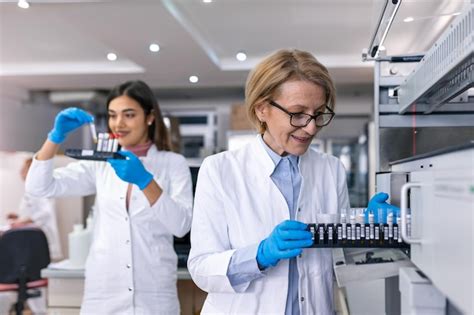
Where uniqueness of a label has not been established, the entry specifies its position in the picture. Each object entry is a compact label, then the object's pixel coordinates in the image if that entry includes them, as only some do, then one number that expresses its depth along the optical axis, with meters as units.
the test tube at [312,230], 0.96
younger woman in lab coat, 1.56
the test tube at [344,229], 0.94
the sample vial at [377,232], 0.93
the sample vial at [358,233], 0.94
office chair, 2.79
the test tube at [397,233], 0.92
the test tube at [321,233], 0.95
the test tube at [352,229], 0.94
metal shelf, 0.87
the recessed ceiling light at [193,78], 4.47
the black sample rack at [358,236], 0.92
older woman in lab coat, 1.05
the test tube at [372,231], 0.93
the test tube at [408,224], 0.86
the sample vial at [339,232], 0.94
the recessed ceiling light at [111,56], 4.02
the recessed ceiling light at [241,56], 4.23
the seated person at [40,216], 3.99
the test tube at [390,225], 0.92
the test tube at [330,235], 0.94
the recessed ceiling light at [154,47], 3.61
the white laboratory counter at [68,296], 2.13
